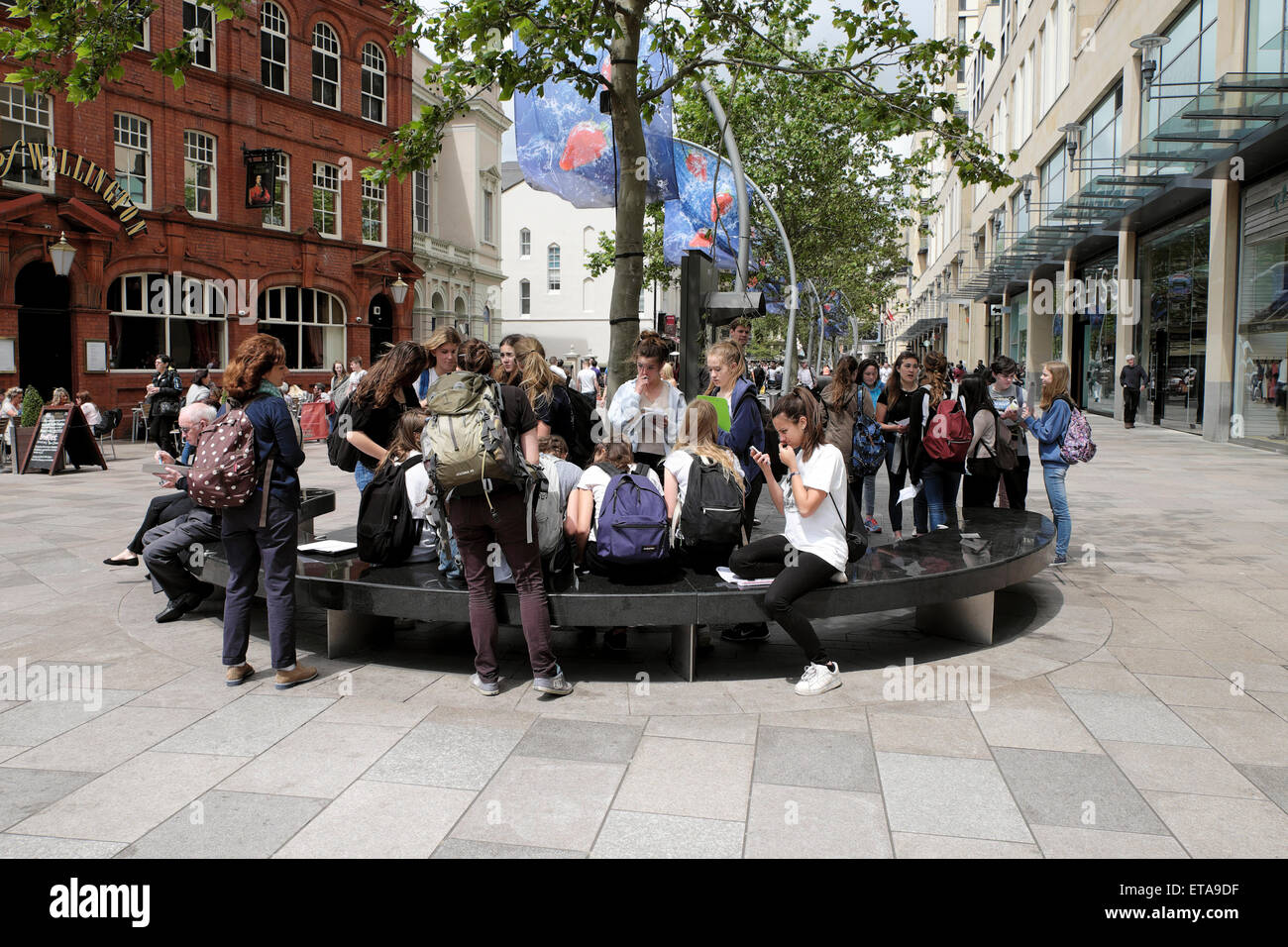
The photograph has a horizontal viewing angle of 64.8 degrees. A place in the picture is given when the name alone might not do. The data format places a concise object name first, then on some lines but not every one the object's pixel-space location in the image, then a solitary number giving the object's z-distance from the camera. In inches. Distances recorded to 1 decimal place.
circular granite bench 199.3
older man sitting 247.9
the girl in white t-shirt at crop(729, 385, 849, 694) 200.4
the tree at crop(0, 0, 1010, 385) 281.9
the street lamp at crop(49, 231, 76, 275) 718.5
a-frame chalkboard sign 589.3
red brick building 792.3
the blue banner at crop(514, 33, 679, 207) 316.2
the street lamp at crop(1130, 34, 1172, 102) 757.3
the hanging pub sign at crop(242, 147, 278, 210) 967.6
